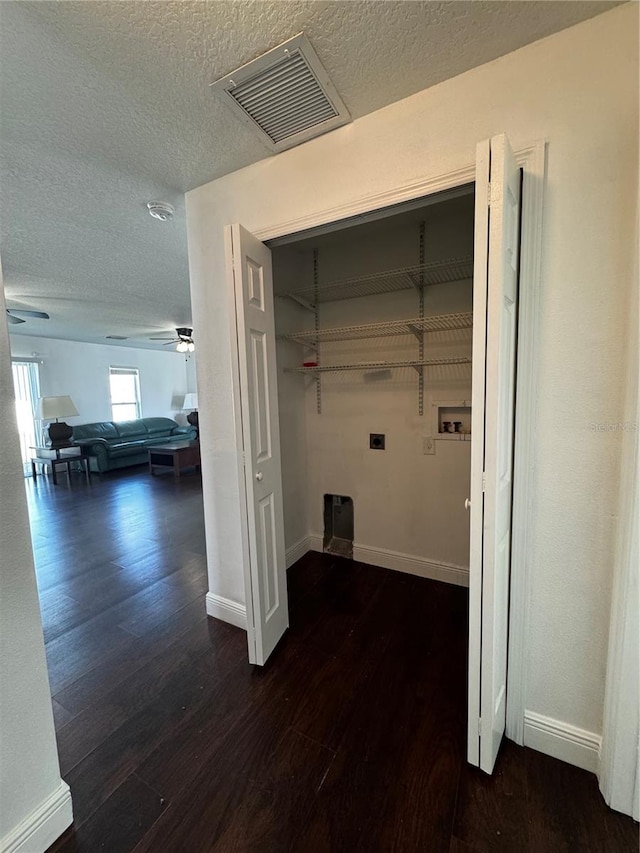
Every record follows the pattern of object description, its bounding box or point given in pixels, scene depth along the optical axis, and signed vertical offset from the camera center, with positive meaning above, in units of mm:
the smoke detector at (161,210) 2107 +1164
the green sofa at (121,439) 6312 -798
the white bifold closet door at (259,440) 1575 -217
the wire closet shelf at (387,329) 2056 +417
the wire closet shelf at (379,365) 2188 +188
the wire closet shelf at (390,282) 1986 +717
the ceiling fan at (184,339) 5430 +904
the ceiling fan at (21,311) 4168 +1101
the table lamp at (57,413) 6039 -204
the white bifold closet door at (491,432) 1018 -133
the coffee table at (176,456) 5863 -990
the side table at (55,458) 6145 -1021
